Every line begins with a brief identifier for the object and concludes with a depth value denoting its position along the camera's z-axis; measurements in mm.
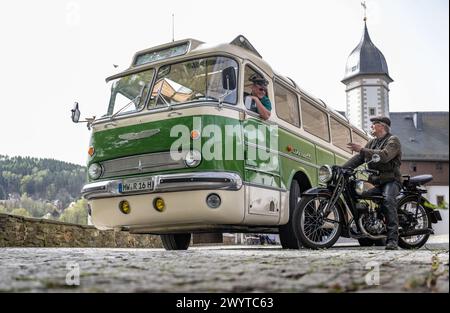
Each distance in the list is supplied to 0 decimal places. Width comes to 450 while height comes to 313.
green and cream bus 6531
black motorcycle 7197
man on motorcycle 7172
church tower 50406
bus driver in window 7245
